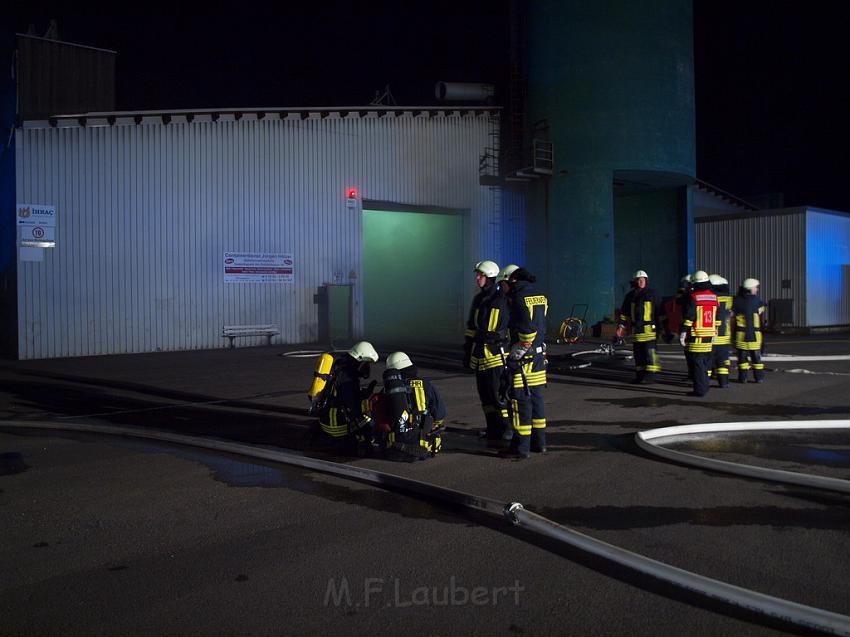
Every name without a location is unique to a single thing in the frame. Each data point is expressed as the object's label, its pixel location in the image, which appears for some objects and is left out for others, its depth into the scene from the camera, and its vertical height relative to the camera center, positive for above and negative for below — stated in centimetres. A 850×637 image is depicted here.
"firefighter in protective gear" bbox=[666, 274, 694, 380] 1073 +0
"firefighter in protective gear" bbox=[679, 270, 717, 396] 1043 -35
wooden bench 2141 -67
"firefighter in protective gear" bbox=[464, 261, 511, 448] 730 -39
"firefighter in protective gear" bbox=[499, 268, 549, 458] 671 -53
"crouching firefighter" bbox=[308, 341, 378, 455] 704 -93
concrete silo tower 2472 +691
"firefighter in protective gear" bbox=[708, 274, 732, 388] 1096 -45
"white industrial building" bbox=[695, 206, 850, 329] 2562 +192
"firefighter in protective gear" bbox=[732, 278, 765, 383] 1170 -29
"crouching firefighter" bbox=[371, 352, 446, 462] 668 -104
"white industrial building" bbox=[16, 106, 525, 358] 1875 +296
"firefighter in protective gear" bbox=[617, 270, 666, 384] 1195 -21
